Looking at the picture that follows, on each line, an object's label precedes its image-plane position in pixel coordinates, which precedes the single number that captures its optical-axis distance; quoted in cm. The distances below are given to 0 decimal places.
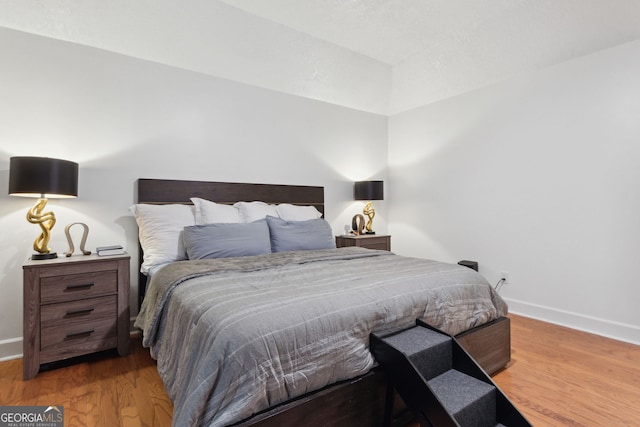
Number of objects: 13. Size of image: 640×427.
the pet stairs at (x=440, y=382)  117
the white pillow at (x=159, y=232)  234
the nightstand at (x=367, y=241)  358
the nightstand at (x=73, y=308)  191
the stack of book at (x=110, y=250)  224
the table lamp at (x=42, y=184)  195
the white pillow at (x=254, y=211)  288
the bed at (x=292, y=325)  107
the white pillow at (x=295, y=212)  308
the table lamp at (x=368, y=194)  384
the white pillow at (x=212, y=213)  265
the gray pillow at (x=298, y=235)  266
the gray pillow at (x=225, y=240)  228
